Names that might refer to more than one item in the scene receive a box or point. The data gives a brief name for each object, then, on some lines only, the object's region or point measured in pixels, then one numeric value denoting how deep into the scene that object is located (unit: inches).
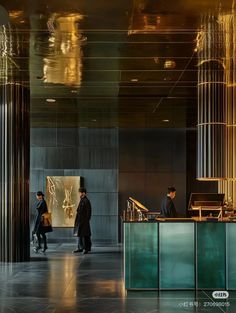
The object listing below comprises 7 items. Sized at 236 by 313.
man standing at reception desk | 467.2
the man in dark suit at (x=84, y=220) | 591.5
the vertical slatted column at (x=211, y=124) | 442.3
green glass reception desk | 367.2
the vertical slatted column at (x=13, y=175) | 499.8
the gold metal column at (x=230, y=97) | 321.8
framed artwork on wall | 738.8
